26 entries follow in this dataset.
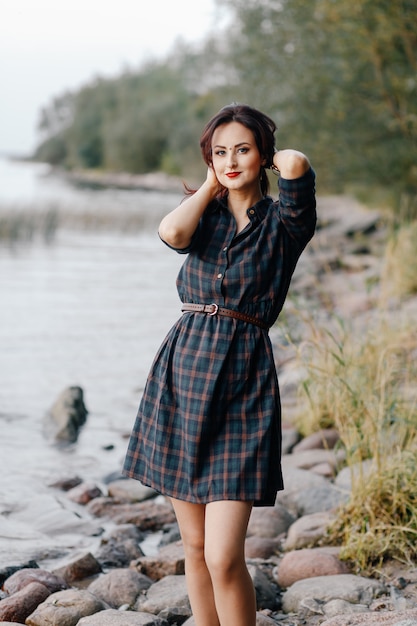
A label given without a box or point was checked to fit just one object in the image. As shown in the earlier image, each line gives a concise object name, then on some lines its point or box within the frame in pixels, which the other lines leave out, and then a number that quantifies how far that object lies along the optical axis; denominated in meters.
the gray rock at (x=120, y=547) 4.46
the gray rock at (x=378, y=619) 2.78
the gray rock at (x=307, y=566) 3.80
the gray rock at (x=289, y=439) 5.87
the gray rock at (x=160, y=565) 4.13
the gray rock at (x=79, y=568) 4.18
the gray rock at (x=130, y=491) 5.52
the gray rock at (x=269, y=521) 4.55
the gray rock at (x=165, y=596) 3.60
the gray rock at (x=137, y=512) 5.05
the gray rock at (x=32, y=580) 3.95
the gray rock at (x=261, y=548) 4.26
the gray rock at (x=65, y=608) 3.51
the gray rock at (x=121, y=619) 3.29
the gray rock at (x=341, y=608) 3.34
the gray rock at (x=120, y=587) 3.81
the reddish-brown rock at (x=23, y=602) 3.60
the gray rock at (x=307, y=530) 4.22
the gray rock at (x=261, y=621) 3.30
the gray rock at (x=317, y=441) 5.75
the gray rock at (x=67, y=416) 6.90
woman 2.67
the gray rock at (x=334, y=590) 3.50
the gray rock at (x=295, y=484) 4.85
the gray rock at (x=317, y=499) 4.68
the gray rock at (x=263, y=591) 3.63
